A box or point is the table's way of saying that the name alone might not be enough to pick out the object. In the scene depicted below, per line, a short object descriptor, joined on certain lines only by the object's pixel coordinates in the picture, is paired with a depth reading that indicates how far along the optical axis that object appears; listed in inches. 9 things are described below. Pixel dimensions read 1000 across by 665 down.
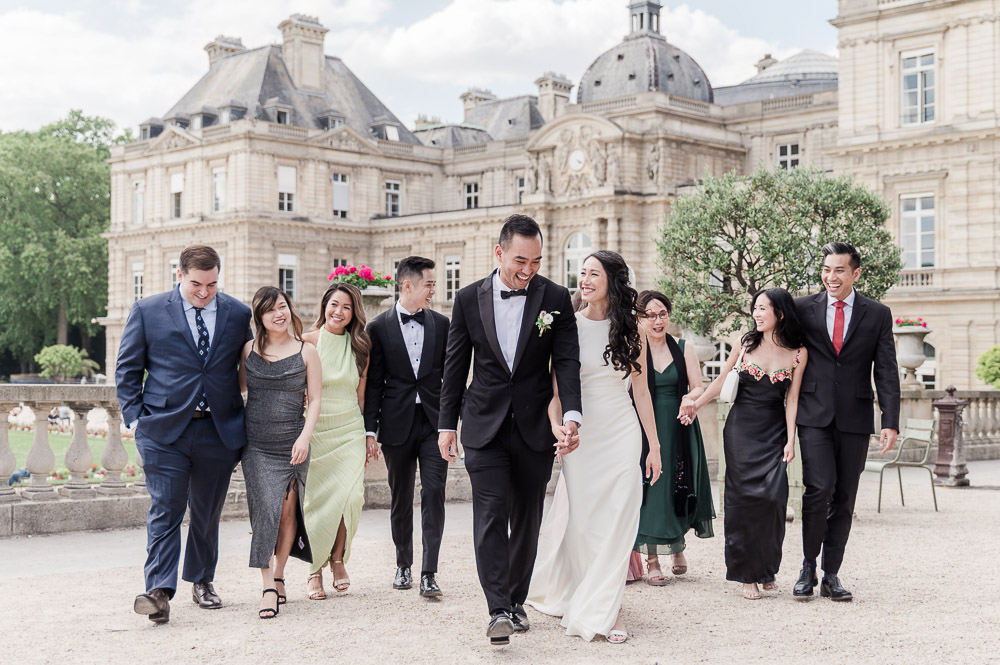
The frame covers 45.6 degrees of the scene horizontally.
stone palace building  1242.6
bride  250.4
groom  242.1
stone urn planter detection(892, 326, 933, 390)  776.3
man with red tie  284.2
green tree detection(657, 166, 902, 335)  1131.9
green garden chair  521.7
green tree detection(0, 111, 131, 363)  2352.4
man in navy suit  258.2
